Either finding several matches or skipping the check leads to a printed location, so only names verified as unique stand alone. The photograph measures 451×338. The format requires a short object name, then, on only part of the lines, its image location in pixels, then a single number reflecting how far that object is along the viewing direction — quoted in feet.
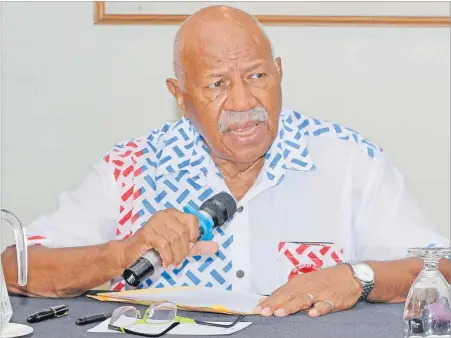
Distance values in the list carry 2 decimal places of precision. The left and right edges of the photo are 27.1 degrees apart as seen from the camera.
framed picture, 12.42
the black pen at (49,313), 7.38
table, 6.86
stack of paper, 7.62
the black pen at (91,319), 7.28
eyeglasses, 7.12
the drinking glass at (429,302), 6.49
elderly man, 9.06
